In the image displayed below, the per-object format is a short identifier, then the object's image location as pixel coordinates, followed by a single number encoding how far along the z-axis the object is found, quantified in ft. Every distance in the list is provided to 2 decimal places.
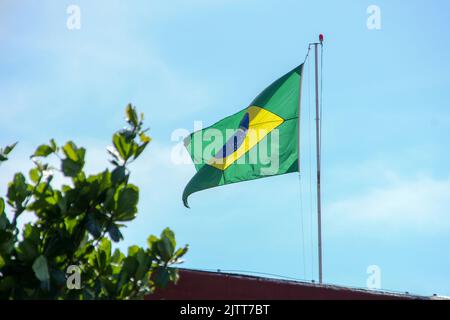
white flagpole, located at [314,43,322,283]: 56.00
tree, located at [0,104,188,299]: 36.86
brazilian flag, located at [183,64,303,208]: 61.77
